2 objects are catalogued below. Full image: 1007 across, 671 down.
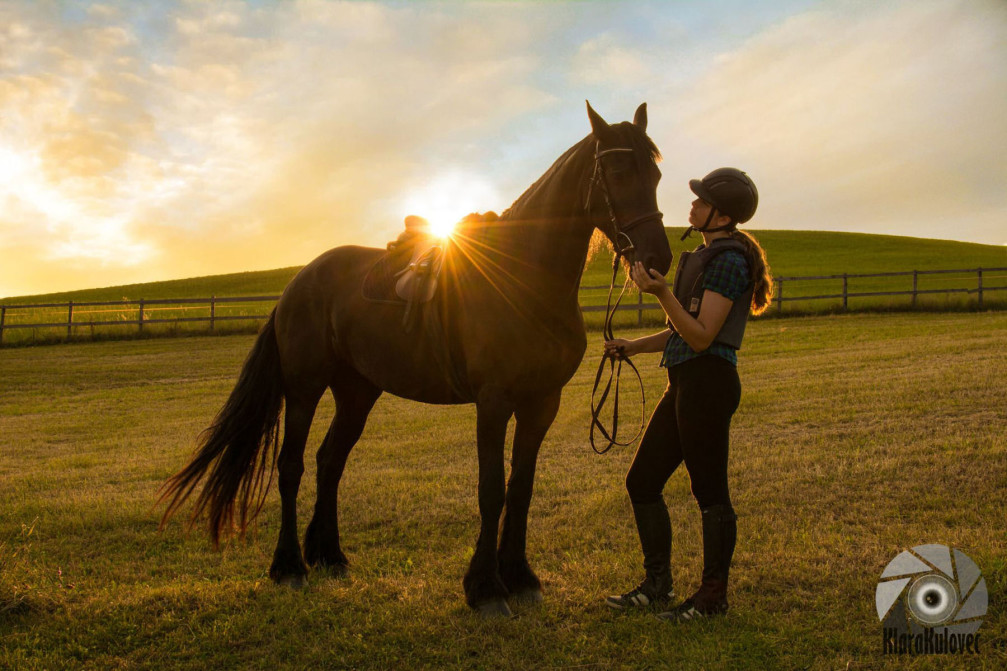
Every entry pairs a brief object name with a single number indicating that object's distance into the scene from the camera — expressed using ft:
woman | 10.64
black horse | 11.54
